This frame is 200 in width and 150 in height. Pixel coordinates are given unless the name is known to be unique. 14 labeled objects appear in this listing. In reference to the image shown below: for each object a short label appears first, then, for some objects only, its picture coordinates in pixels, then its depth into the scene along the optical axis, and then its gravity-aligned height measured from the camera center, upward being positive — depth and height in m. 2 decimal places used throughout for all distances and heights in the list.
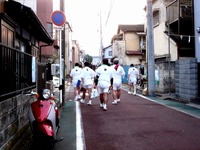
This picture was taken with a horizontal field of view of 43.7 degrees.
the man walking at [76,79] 12.30 -0.17
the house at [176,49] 11.40 +1.95
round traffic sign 9.42 +2.20
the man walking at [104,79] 9.40 -0.13
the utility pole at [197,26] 13.39 +2.67
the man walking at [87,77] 11.11 -0.06
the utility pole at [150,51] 14.63 +1.41
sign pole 9.43 +2.19
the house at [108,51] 60.75 +6.04
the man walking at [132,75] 14.51 +0.03
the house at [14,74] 4.38 +0.04
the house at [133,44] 34.53 +4.42
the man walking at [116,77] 10.95 -0.07
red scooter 4.47 -0.81
